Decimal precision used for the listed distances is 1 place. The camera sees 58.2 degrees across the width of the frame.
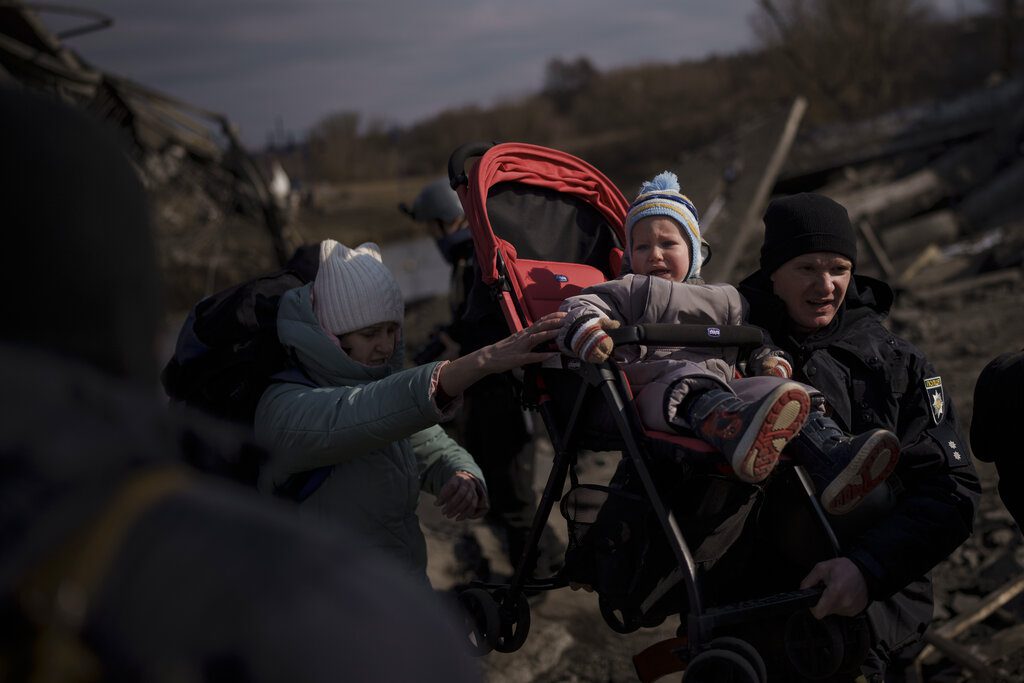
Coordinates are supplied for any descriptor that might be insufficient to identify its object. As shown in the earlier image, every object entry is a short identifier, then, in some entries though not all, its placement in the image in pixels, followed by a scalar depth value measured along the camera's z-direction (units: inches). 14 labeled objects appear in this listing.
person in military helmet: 177.7
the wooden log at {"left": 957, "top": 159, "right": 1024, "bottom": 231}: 430.9
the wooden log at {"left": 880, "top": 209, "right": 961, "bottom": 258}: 426.3
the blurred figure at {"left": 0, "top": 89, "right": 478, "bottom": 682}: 28.0
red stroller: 91.1
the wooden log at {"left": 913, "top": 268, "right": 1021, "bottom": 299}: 344.8
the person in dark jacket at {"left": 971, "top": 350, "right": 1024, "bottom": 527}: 87.4
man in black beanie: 93.6
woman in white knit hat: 95.0
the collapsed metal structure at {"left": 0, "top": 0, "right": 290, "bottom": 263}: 341.7
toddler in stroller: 88.6
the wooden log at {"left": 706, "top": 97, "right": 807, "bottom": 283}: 366.3
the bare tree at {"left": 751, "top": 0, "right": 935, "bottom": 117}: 956.6
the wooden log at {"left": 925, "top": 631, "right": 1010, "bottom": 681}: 131.0
